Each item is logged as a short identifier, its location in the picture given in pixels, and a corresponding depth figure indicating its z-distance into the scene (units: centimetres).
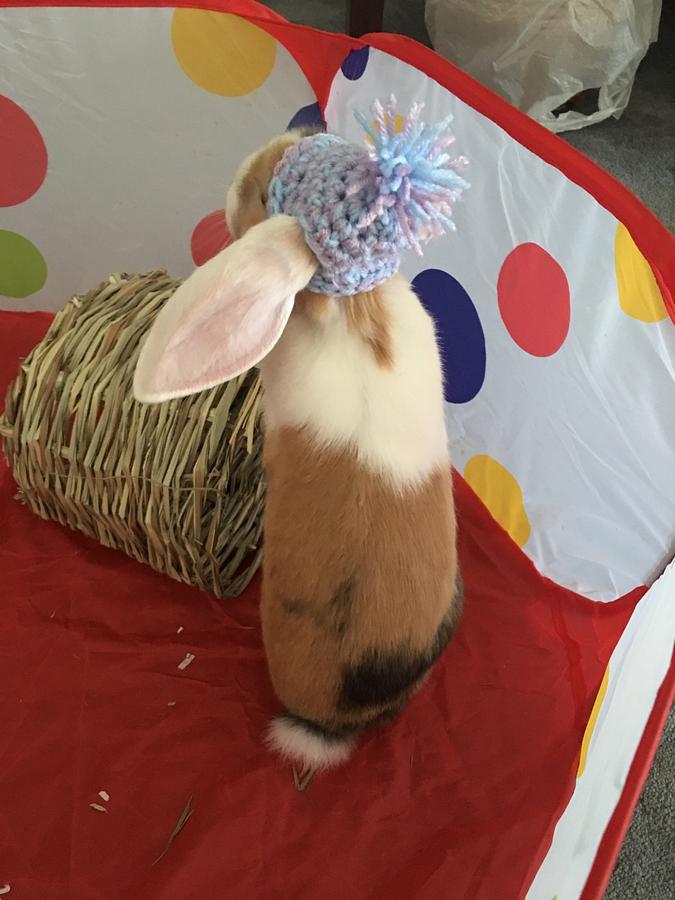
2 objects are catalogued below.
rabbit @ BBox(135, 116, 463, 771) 67
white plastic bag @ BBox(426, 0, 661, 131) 158
